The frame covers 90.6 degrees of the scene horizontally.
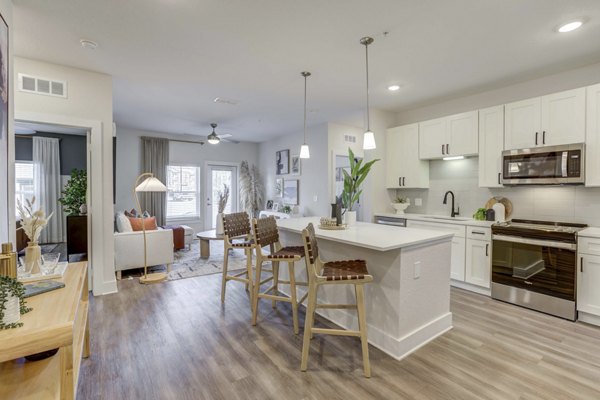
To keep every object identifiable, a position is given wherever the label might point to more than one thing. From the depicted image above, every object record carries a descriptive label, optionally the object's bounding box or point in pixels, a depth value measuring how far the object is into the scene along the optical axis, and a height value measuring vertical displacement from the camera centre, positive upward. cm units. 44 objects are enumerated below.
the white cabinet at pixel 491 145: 372 +65
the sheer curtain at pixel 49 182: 668 +27
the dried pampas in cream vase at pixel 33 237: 180 -27
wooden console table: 96 -54
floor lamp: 412 +7
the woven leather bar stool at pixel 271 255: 270 -56
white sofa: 428 -81
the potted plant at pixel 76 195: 435 -1
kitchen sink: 404 -31
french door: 802 +22
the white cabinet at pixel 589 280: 284 -81
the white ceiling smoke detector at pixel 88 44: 278 +143
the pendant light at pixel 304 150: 358 +55
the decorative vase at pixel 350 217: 328 -24
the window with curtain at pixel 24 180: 659 +31
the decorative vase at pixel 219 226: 530 -56
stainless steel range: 296 -74
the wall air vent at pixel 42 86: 314 +118
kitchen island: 233 -76
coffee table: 537 -92
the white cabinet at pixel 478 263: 362 -83
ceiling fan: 586 +110
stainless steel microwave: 309 +35
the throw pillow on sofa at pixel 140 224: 485 -49
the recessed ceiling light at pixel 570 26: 246 +144
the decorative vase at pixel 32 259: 183 -41
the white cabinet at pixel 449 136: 398 +85
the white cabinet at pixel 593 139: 298 +59
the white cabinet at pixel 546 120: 311 +85
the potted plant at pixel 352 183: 289 +12
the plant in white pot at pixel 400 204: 496 -14
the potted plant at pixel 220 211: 530 -31
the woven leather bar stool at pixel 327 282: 206 -61
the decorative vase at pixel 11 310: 114 -46
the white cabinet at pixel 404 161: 470 +57
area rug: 454 -117
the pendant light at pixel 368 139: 299 +57
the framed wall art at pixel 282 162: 725 +83
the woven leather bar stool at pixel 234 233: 323 -44
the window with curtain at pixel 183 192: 748 +7
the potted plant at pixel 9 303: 113 -43
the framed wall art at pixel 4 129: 191 +43
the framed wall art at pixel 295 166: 683 +68
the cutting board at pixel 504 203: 389 -9
